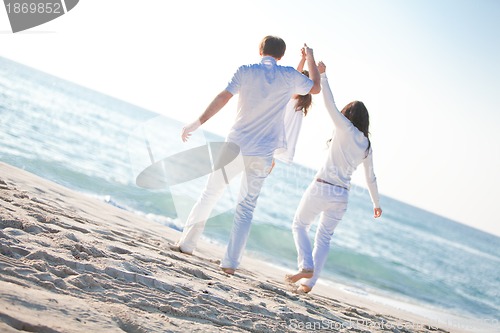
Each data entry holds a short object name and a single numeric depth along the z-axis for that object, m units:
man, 4.42
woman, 4.75
